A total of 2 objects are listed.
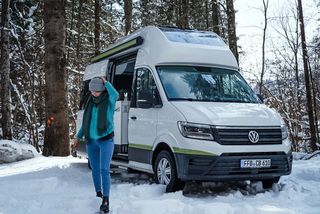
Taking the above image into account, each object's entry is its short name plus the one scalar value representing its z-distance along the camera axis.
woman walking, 5.96
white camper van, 6.70
